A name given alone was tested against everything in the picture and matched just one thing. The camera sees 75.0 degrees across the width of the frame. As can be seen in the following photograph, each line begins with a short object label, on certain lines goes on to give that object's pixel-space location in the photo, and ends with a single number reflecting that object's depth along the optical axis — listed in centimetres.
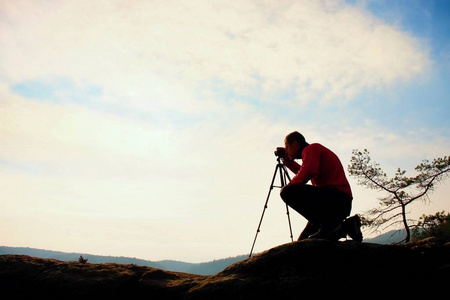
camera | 524
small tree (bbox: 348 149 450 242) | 1659
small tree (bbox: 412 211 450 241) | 1536
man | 368
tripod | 605
